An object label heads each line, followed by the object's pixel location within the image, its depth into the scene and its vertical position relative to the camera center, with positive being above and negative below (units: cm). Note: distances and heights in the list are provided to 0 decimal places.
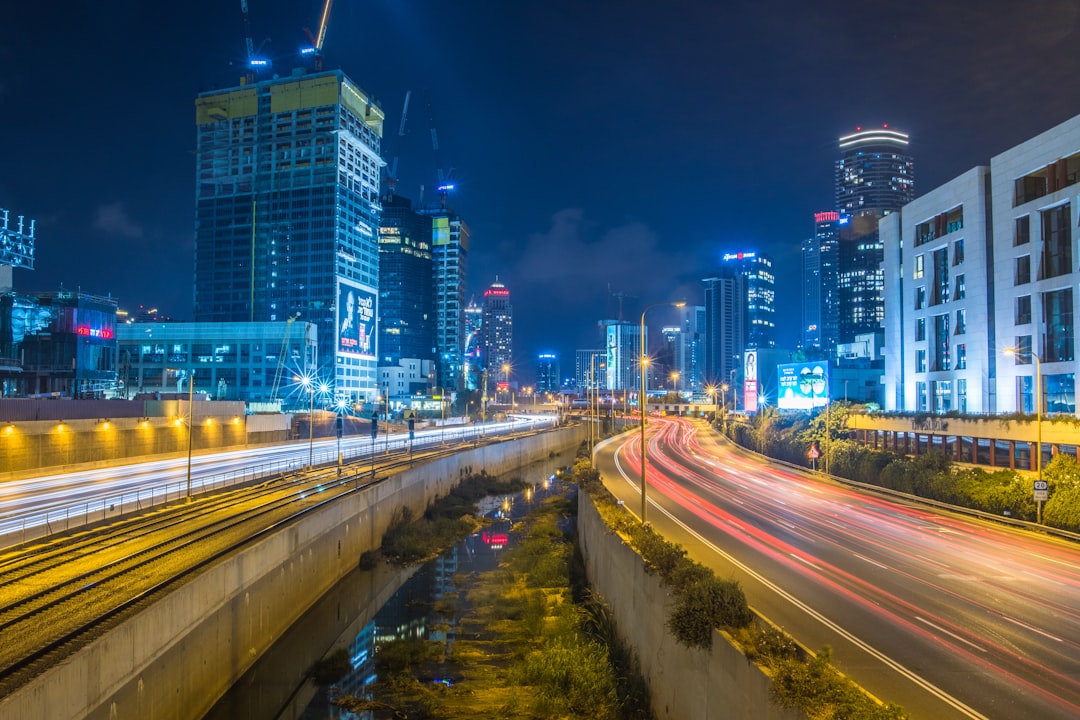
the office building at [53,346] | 8594 +370
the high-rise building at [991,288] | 4275 +657
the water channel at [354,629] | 2033 -1001
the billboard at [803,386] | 6931 -95
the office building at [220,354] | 13612 +426
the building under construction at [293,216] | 16338 +3970
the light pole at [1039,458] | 2834 -361
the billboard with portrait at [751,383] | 8756 -81
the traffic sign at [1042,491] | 2784 -464
